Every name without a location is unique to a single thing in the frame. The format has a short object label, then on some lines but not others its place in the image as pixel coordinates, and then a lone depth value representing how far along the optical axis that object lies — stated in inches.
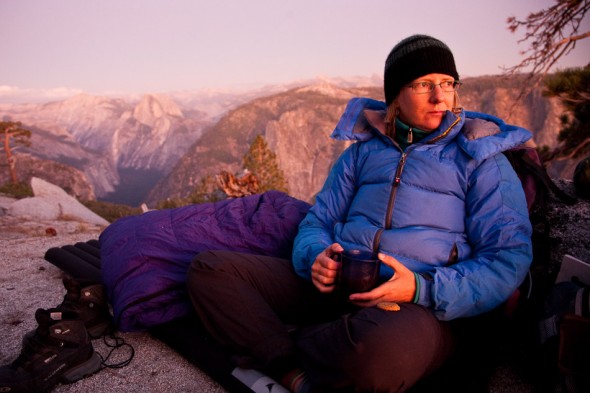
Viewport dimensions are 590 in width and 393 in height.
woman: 66.6
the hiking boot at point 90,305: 98.1
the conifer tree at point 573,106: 237.3
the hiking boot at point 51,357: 76.6
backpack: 94.2
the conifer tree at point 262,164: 693.9
